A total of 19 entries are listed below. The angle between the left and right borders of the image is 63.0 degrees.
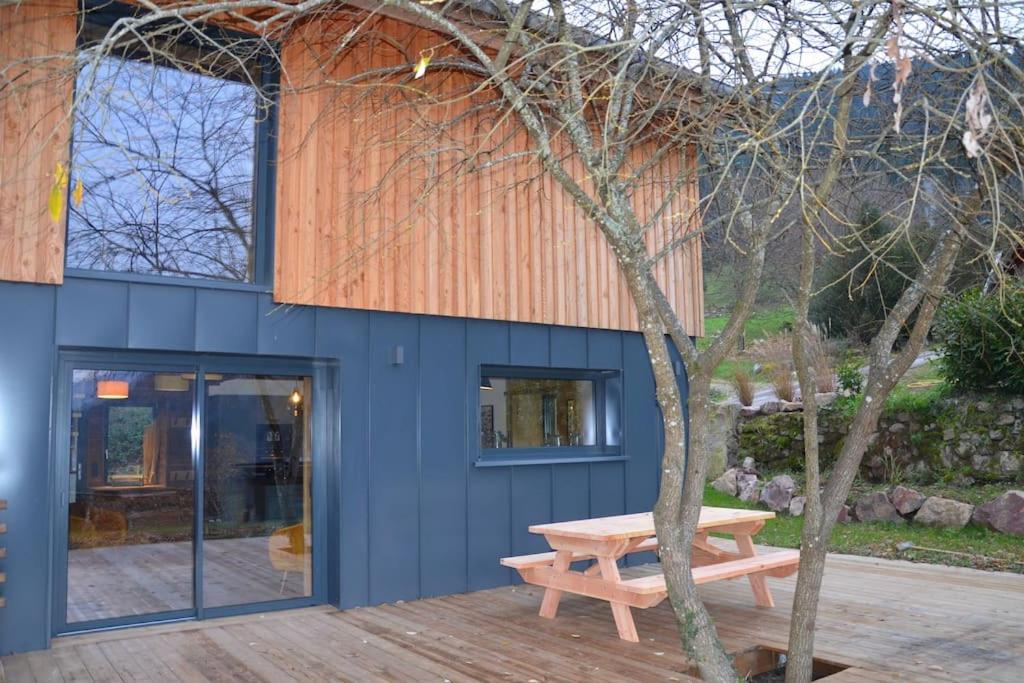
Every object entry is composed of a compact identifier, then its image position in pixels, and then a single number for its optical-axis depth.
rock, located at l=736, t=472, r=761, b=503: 11.06
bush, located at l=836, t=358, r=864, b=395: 11.17
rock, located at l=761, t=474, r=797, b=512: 10.51
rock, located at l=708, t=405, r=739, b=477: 12.46
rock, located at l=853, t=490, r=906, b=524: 9.21
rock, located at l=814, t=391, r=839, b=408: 11.30
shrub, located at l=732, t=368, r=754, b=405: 13.19
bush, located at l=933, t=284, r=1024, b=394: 8.95
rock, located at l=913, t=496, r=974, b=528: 8.54
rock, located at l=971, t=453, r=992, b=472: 9.49
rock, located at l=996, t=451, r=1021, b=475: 9.24
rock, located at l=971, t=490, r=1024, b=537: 8.05
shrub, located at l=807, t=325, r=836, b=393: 12.17
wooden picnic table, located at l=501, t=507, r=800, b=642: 5.07
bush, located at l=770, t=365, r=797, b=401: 12.70
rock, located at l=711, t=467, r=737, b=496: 11.48
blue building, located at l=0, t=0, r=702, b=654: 4.94
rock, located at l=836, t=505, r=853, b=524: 9.54
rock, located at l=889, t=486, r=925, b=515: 9.07
